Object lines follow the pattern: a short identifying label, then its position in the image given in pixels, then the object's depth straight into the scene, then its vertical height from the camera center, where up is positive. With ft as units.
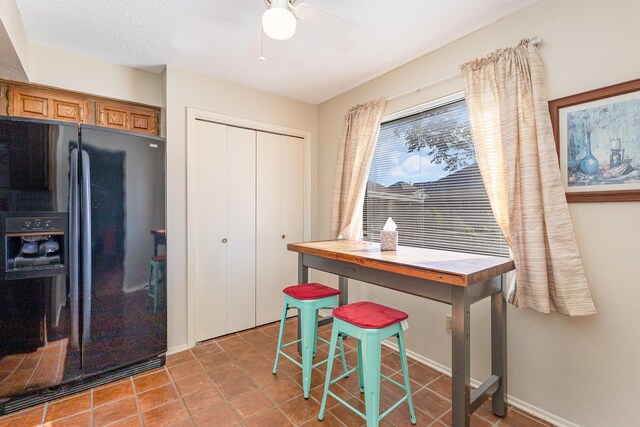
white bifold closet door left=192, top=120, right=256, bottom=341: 9.23 -0.50
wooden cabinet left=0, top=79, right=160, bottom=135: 7.45 +2.90
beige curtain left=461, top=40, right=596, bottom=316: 5.25 +0.55
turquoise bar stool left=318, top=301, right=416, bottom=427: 4.86 -2.16
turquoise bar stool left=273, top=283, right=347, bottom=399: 6.40 -2.22
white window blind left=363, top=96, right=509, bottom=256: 7.13 +0.75
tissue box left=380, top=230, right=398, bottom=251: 6.79 -0.67
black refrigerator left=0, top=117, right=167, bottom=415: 5.94 -1.02
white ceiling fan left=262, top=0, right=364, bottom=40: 4.49 +3.37
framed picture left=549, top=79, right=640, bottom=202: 4.80 +1.21
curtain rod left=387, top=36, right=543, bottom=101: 7.23 +3.36
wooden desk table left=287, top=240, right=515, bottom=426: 4.63 -1.29
